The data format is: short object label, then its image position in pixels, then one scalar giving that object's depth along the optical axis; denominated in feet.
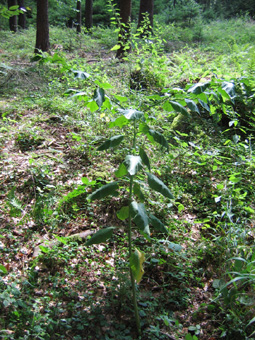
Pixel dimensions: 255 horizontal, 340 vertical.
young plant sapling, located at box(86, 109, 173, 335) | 5.62
